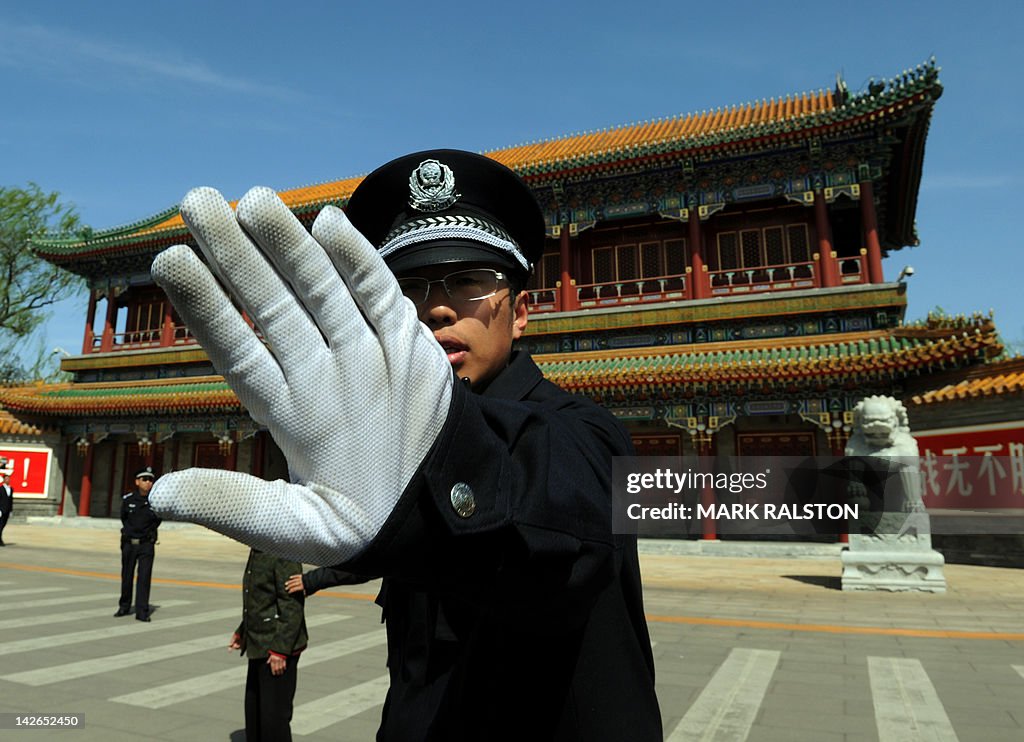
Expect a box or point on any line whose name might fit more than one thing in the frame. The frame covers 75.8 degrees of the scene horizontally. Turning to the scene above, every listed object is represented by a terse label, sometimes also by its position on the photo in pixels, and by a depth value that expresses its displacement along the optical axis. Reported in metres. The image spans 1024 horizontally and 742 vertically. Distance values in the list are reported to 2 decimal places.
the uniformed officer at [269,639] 3.16
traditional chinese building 12.29
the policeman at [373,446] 0.57
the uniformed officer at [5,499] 12.07
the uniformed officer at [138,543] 6.57
